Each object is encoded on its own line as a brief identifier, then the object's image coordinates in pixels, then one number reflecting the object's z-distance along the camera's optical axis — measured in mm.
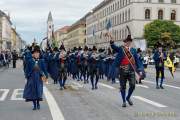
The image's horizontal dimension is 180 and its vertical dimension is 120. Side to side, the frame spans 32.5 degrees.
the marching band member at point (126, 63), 8221
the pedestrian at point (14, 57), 32127
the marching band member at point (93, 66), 12166
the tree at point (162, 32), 56080
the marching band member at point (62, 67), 12374
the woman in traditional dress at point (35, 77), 7867
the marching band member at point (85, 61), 14086
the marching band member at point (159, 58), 12440
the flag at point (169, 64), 15509
